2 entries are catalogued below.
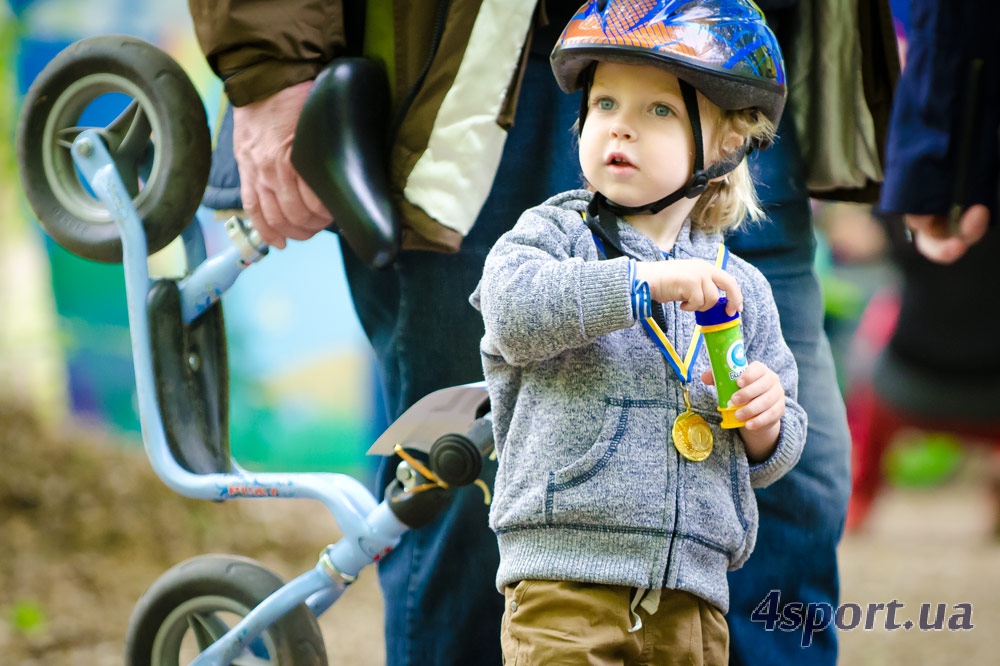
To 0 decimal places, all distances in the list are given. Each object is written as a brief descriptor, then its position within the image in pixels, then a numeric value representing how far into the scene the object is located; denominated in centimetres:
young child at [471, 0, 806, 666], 506
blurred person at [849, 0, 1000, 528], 556
